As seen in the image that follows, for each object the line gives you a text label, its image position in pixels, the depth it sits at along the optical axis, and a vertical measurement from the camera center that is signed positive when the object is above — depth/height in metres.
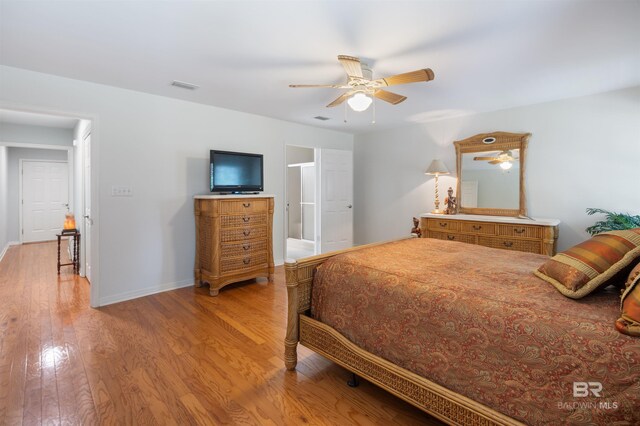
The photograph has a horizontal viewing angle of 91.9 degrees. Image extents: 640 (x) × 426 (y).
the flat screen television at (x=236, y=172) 3.92 +0.47
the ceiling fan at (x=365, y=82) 2.16 +0.98
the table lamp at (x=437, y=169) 4.58 +0.57
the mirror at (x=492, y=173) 4.08 +0.48
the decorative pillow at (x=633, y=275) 1.23 -0.27
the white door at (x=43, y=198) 6.78 +0.18
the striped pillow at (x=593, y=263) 1.35 -0.25
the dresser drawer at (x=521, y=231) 3.55 -0.27
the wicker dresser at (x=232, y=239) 3.59 -0.40
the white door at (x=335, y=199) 5.41 +0.15
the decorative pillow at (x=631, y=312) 1.06 -0.37
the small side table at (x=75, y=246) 4.47 -0.60
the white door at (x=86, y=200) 3.85 +0.08
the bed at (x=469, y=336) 1.08 -0.57
